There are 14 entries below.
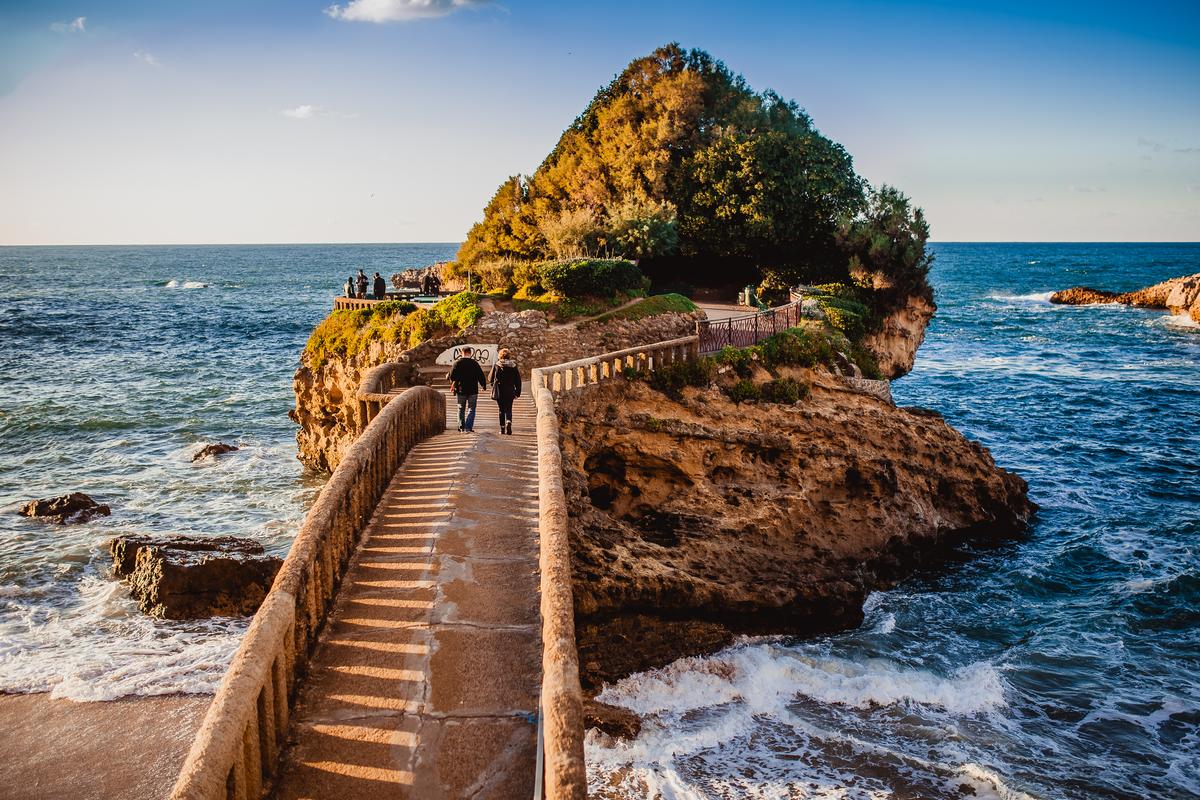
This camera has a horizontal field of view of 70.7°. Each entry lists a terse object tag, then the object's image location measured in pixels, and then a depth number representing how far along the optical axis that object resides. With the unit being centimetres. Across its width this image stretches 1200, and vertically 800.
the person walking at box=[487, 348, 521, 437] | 1391
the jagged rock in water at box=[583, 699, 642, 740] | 1162
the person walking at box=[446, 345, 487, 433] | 1417
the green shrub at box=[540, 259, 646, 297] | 2264
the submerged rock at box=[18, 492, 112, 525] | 2097
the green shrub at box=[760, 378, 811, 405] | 1869
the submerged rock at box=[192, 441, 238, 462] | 2780
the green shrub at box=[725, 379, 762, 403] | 1834
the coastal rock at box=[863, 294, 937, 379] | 2865
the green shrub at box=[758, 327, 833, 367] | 1989
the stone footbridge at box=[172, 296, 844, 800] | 597
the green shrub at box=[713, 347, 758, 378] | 1892
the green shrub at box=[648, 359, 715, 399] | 1766
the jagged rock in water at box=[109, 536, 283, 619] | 1573
